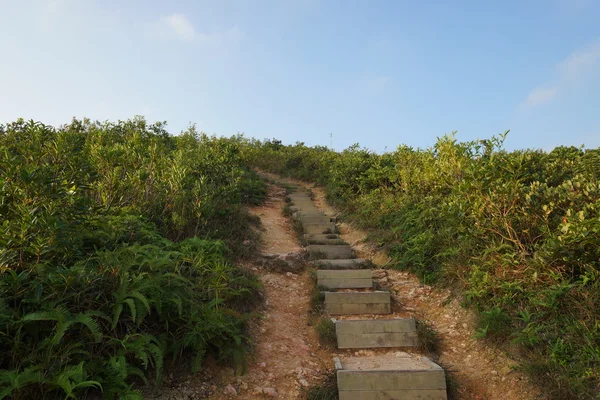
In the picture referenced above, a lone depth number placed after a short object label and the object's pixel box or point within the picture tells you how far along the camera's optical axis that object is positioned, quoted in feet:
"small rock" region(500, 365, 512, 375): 14.29
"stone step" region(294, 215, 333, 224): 33.60
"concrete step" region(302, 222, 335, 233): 32.30
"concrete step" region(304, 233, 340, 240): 30.39
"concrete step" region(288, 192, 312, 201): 44.24
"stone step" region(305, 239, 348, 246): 29.07
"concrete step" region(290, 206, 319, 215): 37.14
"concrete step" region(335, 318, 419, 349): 17.15
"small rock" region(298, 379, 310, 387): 14.56
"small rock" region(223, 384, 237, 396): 13.51
